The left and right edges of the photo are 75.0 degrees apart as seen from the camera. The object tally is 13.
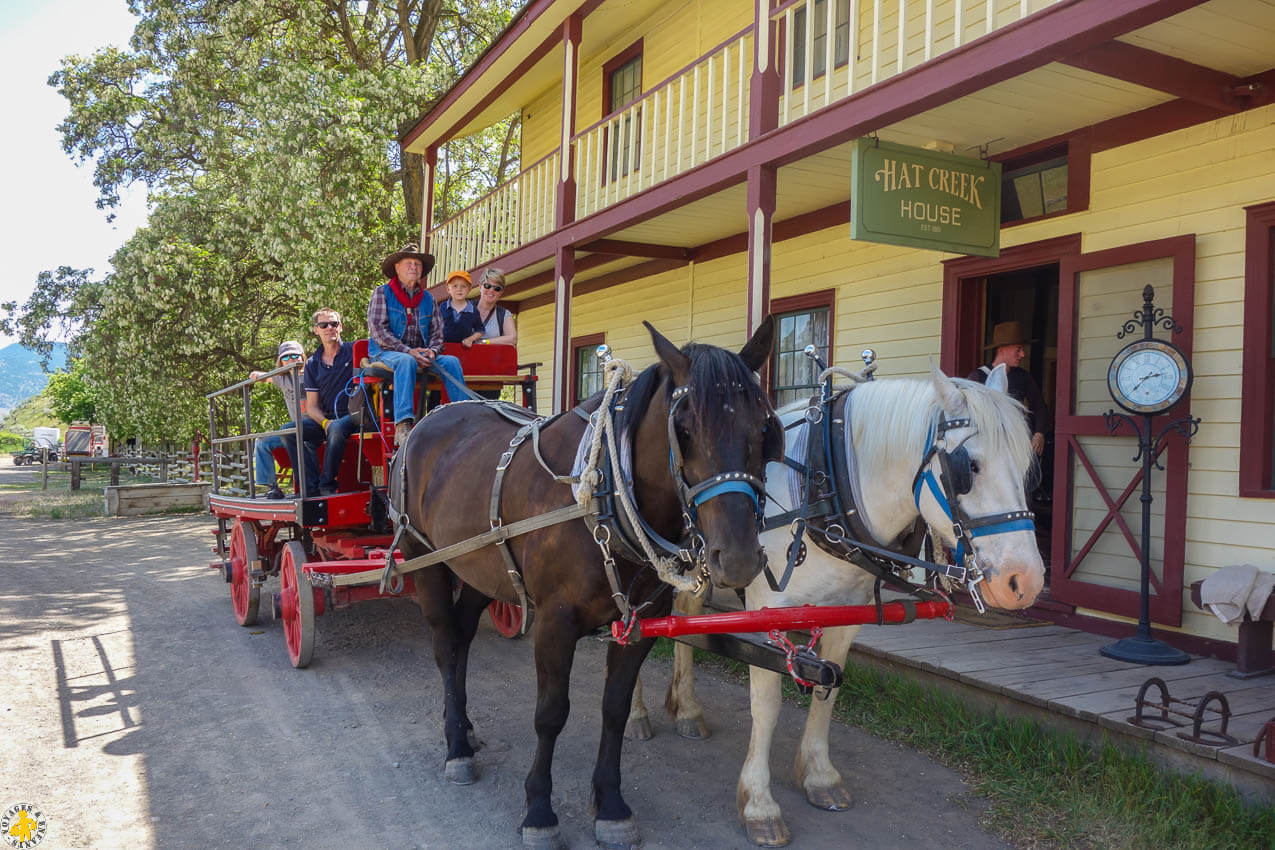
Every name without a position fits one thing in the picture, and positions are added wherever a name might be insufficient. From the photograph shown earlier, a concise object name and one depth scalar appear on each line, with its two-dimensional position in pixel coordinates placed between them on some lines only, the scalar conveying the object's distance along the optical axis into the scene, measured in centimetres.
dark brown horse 255
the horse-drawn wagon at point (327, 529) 543
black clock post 480
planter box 1557
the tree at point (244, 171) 1480
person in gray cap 607
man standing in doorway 586
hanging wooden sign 526
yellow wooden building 482
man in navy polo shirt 634
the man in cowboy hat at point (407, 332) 514
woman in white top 680
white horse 274
